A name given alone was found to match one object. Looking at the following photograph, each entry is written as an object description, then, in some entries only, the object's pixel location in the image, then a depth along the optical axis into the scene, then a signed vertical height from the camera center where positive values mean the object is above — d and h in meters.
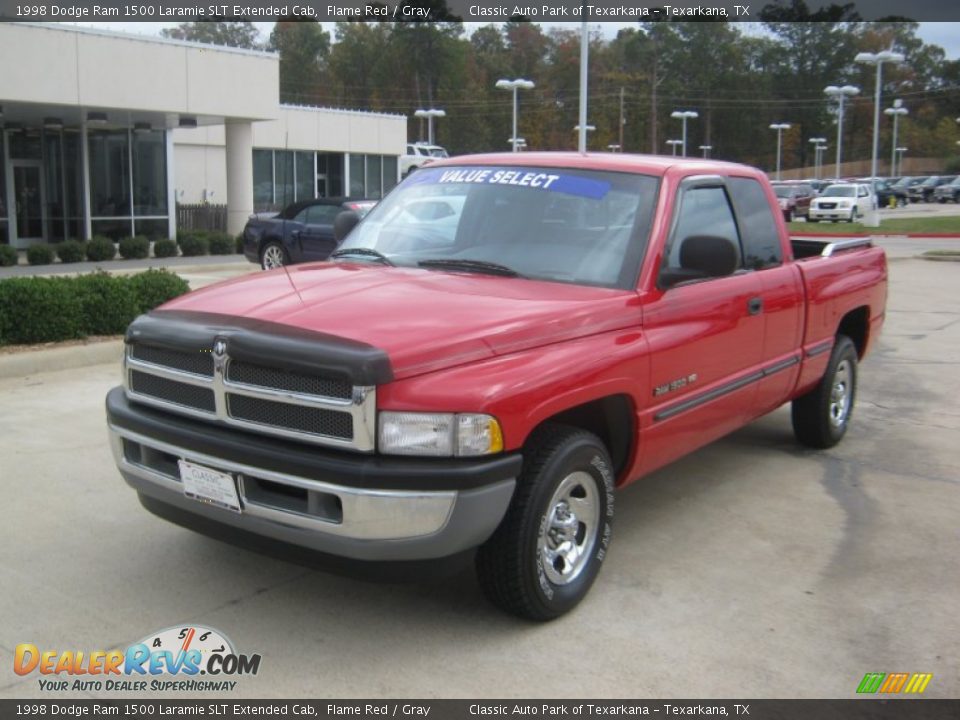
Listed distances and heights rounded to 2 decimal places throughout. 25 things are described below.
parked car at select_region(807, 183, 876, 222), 42.94 +0.37
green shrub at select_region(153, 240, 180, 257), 22.69 -0.98
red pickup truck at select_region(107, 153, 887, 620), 3.46 -0.65
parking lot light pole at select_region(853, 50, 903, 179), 35.53 +5.69
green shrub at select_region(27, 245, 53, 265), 20.28 -1.04
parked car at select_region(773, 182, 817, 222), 46.47 +0.71
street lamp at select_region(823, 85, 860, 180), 42.84 +5.41
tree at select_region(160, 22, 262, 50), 107.75 +19.51
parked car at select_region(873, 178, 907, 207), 61.30 +1.21
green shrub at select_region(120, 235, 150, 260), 22.19 -0.97
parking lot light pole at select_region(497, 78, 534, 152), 35.47 +4.62
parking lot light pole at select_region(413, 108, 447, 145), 52.37 +5.19
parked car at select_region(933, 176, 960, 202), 69.56 +1.47
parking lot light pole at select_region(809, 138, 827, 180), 94.45 +6.04
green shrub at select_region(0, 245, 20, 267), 19.86 -1.05
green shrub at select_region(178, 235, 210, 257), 23.47 -0.94
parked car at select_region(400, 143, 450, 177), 47.82 +3.14
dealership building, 20.23 +2.07
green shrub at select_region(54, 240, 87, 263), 21.00 -0.99
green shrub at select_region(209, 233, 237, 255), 23.93 -0.93
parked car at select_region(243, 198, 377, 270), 17.16 -0.49
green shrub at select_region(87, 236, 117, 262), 21.66 -0.98
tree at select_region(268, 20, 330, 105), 99.19 +15.56
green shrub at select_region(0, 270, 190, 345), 8.87 -0.94
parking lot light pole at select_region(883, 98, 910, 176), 81.00 +8.69
